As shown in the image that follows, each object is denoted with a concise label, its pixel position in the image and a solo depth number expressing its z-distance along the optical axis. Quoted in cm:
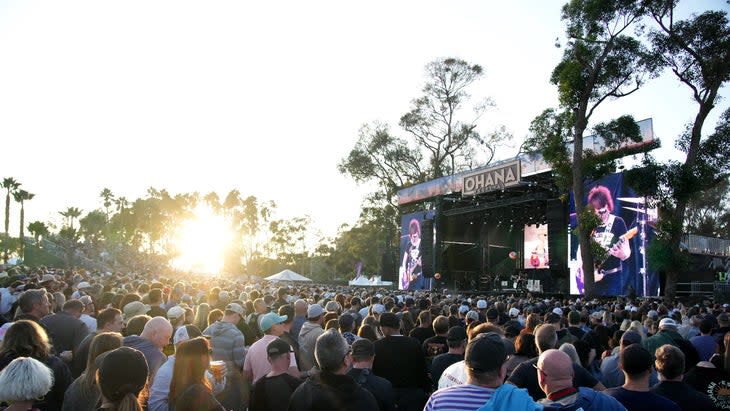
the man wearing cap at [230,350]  532
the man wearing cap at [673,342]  595
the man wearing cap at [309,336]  594
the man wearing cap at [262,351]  505
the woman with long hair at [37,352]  371
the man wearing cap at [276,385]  405
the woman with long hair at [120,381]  267
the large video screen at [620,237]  1978
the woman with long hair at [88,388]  359
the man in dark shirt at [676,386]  380
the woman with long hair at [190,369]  330
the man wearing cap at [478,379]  278
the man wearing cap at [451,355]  479
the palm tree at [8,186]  5720
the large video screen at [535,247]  2905
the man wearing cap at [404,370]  487
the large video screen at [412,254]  3178
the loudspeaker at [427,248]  3009
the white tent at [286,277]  3919
